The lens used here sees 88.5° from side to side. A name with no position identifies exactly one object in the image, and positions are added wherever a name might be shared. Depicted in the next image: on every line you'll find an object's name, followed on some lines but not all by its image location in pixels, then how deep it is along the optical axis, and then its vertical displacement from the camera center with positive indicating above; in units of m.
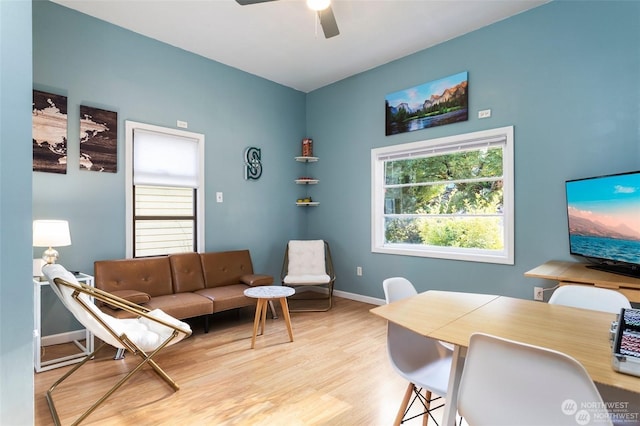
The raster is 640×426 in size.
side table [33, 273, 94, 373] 2.60 -1.15
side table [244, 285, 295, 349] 3.09 -0.78
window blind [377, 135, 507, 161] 3.52 +0.78
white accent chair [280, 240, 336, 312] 4.52 -0.69
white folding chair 2.01 -0.77
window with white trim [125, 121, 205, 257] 3.64 +0.29
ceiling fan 2.75 +1.71
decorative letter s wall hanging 4.63 +0.73
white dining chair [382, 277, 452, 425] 1.51 -0.75
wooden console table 2.14 -0.45
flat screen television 2.35 -0.06
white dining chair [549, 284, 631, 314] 1.73 -0.46
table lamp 2.60 -0.16
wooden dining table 1.11 -0.48
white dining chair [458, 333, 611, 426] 0.88 -0.51
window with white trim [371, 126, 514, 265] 3.53 +0.20
